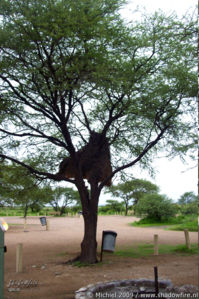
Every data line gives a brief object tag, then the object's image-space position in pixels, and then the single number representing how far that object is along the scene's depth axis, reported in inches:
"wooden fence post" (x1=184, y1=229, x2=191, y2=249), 460.1
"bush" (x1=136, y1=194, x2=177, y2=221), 1035.3
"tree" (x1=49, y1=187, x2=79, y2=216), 1937.7
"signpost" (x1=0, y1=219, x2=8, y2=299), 135.8
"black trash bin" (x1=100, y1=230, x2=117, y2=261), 405.4
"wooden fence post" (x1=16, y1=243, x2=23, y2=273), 357.2
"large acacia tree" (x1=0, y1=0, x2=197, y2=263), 341.7
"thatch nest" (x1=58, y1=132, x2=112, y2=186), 443.2
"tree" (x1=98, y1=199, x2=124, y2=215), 2101.6
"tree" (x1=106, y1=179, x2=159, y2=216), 1550.3
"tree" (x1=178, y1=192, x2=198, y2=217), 859.4
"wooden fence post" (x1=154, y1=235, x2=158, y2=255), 429.0
